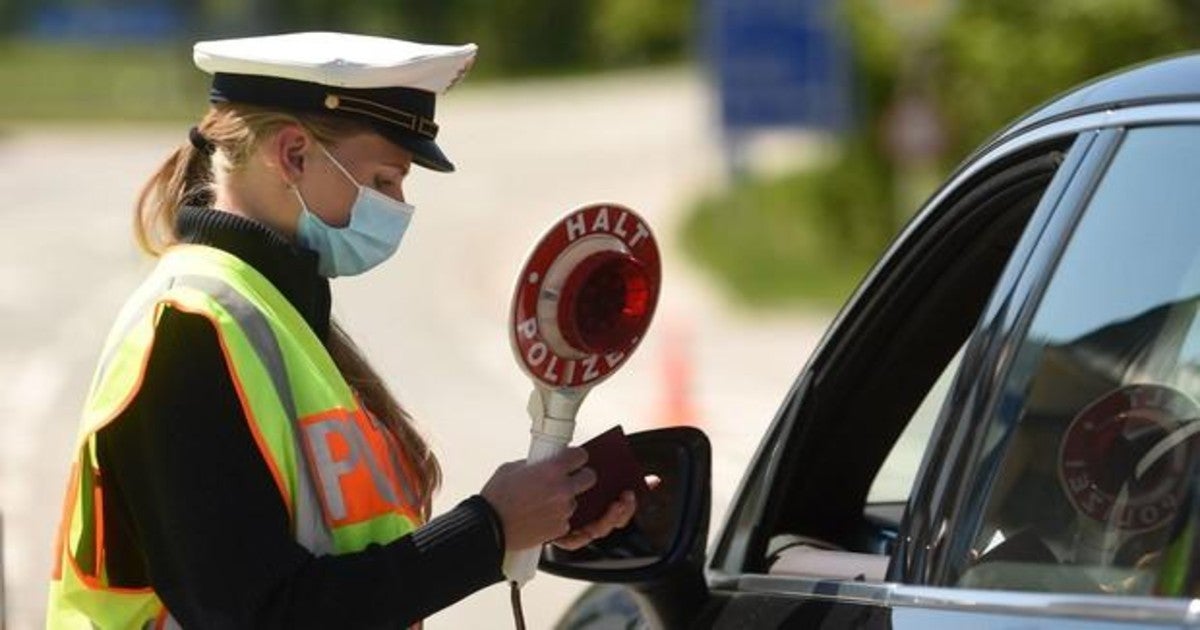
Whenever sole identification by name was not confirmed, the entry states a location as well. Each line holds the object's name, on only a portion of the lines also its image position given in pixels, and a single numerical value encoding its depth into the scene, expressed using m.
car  5.93
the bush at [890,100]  39.00
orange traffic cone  28.61
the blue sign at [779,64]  48.09
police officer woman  6.42
